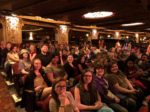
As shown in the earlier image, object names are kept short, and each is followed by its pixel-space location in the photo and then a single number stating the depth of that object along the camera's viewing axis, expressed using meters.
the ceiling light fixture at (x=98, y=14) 4.93
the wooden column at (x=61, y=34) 8.22
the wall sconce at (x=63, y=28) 8.22
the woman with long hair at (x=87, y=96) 1.75
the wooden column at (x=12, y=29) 5.76
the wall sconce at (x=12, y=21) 5.78
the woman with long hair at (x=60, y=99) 1.51
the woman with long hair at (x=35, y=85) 2.00
